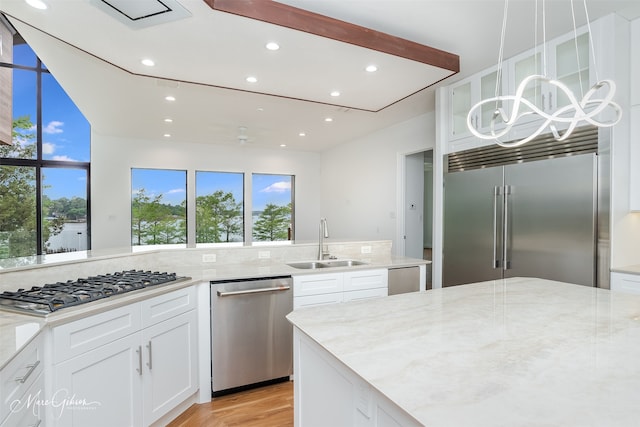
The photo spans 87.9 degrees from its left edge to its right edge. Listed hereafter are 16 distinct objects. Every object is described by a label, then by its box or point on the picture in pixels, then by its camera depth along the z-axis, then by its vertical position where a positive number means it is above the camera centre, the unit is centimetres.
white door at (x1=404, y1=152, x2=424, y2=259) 520 +12
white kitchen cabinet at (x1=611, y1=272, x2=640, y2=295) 221 -46
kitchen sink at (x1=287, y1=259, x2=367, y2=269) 306 -47
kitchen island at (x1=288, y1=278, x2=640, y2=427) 70 -40
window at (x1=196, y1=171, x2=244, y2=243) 691 +13
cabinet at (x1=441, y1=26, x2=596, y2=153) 250 +112
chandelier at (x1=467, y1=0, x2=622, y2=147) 139 +51
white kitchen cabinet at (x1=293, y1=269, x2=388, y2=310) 254 -59
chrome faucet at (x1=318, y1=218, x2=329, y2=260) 314 -26
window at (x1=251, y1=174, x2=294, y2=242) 741 +14
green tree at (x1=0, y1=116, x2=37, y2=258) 520 +24
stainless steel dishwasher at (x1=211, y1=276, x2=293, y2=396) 228 -85
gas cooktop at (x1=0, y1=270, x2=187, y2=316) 145 -39
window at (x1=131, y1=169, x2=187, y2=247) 651 +14
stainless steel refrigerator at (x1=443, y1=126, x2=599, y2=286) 238 -6
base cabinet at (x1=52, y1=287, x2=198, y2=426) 146 -77
